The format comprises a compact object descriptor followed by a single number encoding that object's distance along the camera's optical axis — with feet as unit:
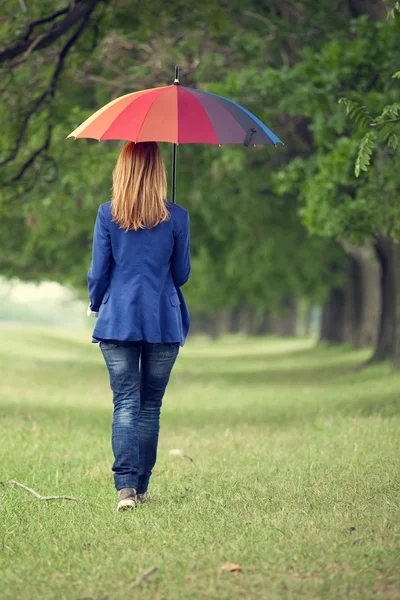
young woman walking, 39.83
